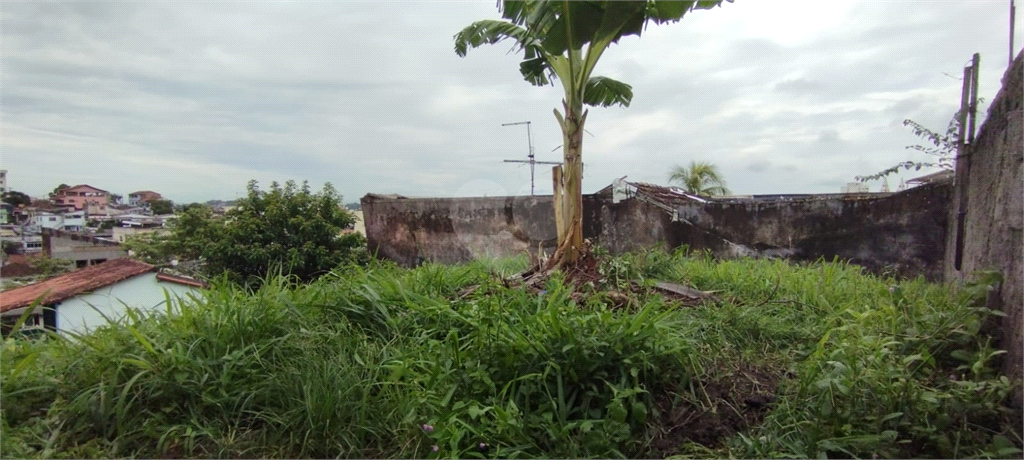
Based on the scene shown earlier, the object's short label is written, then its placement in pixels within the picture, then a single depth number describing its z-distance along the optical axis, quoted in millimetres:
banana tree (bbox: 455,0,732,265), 2617
